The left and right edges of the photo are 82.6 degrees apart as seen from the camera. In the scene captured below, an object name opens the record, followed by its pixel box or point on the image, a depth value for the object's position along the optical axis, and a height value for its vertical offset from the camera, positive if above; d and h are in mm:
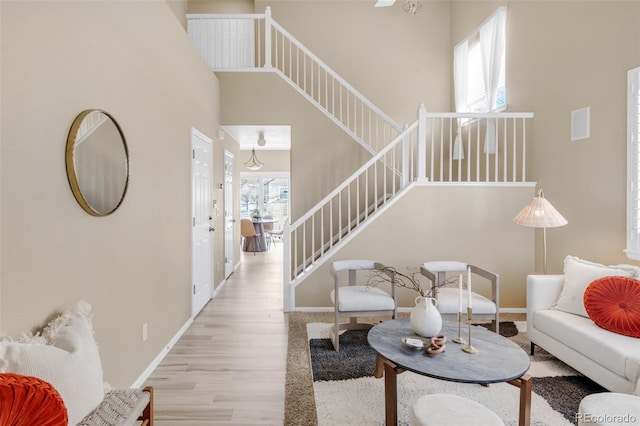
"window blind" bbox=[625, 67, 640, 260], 3095 +350
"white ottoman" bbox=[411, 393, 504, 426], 1570 -930
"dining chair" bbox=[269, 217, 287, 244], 10596 -861
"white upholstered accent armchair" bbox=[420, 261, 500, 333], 3238 -883
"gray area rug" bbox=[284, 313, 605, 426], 2373 -1328
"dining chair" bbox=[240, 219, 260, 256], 9098 -600
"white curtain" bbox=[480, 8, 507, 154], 4852 +2095
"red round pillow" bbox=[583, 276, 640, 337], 2441 -694
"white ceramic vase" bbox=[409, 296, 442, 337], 2385 -754
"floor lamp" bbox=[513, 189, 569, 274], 3424 -95
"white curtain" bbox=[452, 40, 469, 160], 6070 +2217
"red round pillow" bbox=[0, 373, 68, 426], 1104 -623
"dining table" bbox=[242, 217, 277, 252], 9461 -944
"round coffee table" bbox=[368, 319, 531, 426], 1917 -884
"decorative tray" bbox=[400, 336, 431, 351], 2221 -857
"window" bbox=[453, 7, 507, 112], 5027 +2110
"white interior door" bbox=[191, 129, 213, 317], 4258 -196
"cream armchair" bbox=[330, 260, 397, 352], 3324 -904
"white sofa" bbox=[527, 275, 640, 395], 2211 -946
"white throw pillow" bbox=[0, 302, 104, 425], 1371 -623
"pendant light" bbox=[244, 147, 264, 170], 10055 +1200
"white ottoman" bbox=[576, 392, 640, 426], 1593 -928
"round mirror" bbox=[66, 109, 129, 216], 1928 +254
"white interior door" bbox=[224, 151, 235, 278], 6223 -200
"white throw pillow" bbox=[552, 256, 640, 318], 2812 -588
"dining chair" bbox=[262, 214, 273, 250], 10359 -703
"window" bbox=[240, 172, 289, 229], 11156 +308
